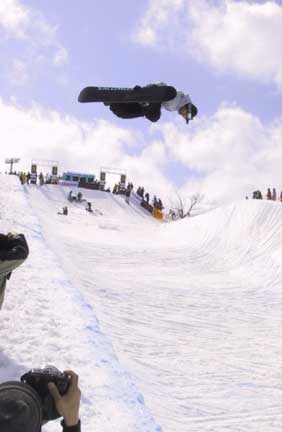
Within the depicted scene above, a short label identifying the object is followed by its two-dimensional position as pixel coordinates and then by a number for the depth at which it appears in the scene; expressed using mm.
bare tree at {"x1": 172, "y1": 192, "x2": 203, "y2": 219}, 76312
